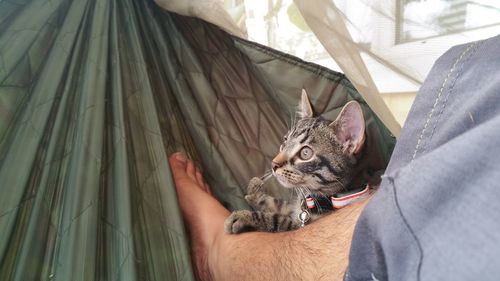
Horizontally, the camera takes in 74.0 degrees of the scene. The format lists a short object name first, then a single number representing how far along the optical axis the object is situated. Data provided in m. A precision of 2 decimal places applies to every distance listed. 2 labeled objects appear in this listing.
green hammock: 0.59
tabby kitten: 0.79
